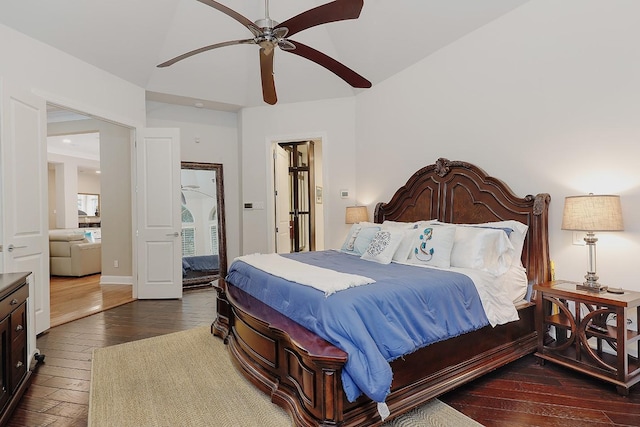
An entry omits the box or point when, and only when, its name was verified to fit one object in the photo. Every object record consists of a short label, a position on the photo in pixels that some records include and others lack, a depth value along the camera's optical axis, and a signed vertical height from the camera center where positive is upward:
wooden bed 1.79 -0.89
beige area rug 2.00 -1.19
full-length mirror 5.64 -0.19
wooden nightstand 2.22 -0.86
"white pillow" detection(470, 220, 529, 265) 2.94 -0.24
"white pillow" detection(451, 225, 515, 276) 2.76 -0.35
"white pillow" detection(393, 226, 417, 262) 3.10 -0.35
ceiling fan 2.18 +1.24
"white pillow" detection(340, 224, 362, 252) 3.72 -0.31
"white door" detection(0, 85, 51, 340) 2.95 +0.18
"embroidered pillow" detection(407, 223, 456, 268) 2.84 -0.31
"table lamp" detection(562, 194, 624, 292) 2.35 -0.07
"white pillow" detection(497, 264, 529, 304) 2.72 -0.59
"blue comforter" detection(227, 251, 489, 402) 1.74 -0.61
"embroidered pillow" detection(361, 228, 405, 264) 3.07 -0.32
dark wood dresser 1.99 -0.78
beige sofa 6.24 -0.74
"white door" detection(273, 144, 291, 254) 5.59 +0.20
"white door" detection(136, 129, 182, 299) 4.75 -0.01
